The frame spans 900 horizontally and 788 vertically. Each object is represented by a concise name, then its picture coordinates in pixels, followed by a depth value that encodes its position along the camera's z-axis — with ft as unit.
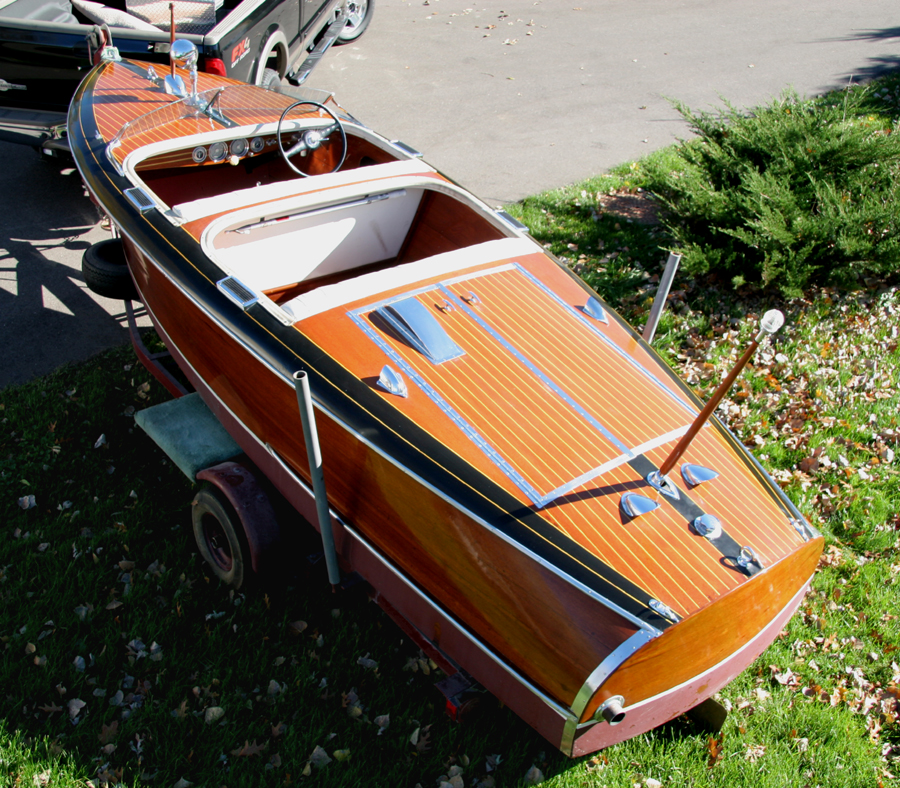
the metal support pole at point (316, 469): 8.97
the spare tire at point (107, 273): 15.28
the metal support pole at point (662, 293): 11.62
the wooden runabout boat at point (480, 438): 8.61
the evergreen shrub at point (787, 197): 18.11
